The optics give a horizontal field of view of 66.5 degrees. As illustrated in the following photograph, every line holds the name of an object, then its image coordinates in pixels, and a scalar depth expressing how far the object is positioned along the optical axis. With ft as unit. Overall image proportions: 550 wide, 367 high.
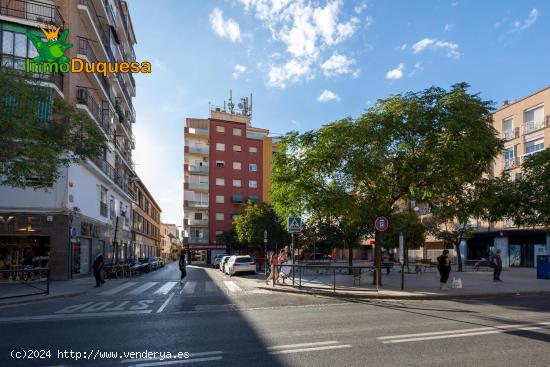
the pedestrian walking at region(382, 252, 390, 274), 88.90
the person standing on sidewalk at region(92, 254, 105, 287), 65.03
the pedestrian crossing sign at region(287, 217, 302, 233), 57.93
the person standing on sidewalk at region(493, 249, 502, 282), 70.54
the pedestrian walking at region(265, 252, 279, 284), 60.22
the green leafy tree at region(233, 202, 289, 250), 130.72
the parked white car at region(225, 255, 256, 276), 92.99
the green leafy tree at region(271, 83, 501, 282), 53.57
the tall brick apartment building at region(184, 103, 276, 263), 206.49
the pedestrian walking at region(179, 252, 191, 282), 76.08
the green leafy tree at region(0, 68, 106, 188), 43.55
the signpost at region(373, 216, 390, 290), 53.16
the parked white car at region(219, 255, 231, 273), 114.28
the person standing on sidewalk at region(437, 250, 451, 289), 56.03
